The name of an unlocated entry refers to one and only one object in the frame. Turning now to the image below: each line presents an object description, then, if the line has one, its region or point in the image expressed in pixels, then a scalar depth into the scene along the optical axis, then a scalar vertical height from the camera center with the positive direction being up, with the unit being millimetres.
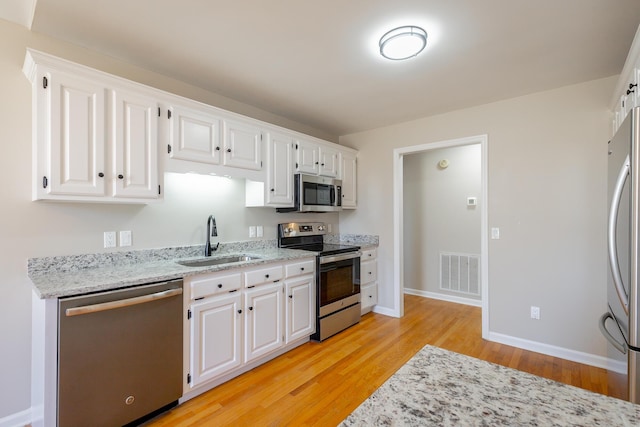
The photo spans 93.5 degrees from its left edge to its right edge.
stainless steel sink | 2576 -420
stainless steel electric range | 3141 -700
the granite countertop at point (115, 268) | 1666 -377
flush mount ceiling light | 1948 +1149
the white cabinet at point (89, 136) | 1777 +518
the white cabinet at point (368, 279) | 3798 -845
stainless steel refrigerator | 1336 -180
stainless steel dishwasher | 1579 -808
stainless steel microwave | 3377 +249
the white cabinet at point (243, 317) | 2127 -843
